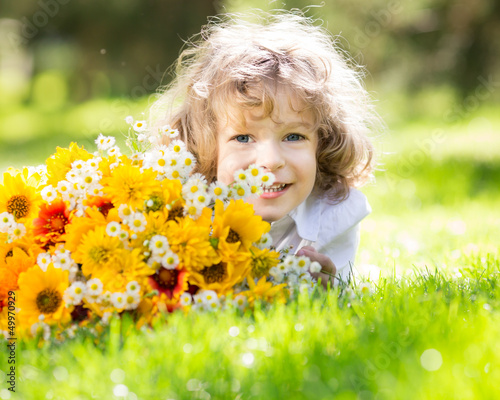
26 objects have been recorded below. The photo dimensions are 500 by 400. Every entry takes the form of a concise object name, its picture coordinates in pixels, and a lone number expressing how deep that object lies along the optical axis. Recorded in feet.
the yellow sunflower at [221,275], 6.49
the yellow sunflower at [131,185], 6.76
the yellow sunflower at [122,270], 6.26
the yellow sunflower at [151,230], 6.46
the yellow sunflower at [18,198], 7.40
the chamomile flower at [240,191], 6.93
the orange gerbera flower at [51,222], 6.96
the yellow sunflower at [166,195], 6.76
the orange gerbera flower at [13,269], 6.86
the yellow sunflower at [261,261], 6.80
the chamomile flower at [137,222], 6.41
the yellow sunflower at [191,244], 6.38
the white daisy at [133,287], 6.12
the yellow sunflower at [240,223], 6.73
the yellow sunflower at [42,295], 6.30
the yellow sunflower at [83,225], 6.59
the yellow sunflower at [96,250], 6.38
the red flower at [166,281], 6.40
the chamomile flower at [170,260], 6.27
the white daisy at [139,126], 8.01
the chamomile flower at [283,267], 6.89
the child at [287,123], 8.92
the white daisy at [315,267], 6.91
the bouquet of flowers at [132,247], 6.29
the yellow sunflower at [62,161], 7.70
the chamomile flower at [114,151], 7.49
